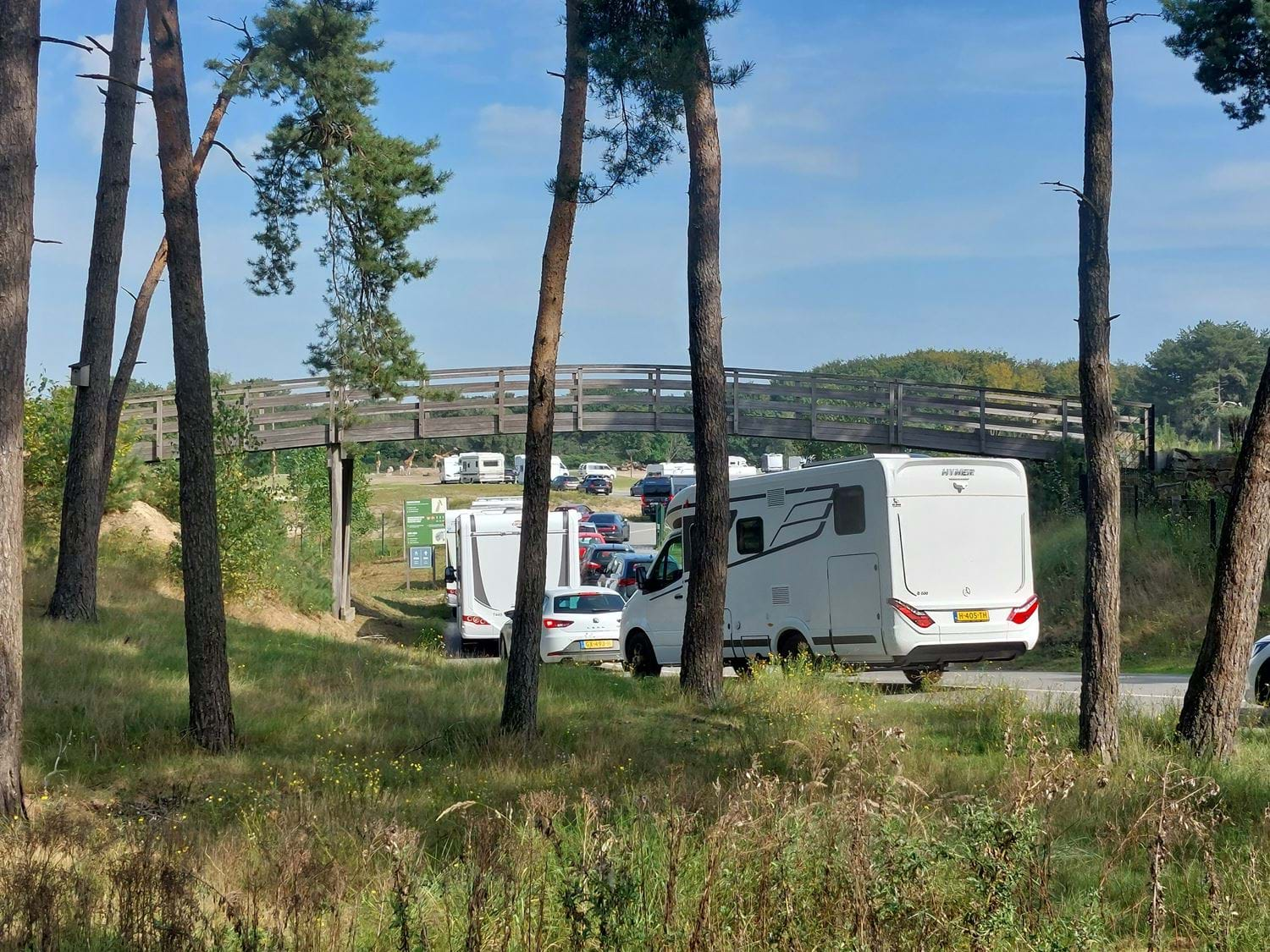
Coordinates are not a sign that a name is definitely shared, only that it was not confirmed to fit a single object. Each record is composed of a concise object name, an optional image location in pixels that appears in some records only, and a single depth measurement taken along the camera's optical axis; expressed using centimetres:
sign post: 4219
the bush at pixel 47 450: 2478
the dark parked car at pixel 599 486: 9463
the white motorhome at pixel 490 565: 2886
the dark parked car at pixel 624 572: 3372
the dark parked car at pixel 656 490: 7488
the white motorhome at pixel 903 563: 1584
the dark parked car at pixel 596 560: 4403
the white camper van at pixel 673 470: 8331
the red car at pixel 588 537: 5236
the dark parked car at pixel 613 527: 6197
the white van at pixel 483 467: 9969
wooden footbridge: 3189
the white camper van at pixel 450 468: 10194
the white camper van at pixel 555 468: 8941
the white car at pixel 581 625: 2286
